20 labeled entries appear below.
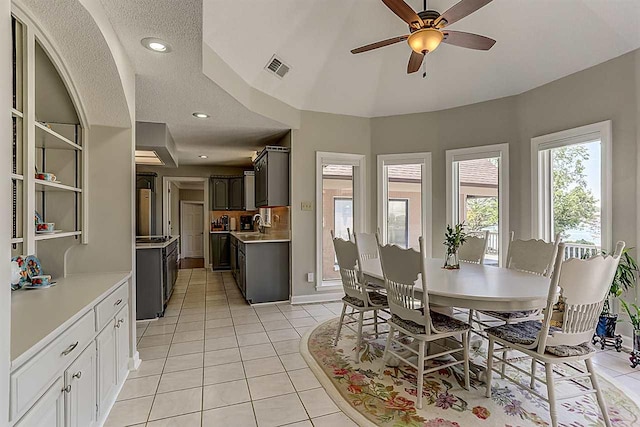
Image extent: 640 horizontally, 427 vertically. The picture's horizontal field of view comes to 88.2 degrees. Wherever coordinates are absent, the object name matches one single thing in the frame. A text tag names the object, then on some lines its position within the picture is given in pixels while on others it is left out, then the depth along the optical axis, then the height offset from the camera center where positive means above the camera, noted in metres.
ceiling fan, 2.32 +1.42
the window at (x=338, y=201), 4.93 +0.20
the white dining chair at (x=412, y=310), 2.18 -0.68
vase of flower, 2.91 -0.28
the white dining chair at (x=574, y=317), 1.81 -0.60
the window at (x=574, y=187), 3.29 +0.29
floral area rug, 2.03 -1.27
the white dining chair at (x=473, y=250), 3.44 -0.39
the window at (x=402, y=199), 4.93 +0.23
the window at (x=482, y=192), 4.29 +0.30
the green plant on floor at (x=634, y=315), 2.87 -0.90
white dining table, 2.04 -0.50
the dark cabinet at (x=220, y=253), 7.71 -0.90
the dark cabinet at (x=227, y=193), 7.80 +0.50
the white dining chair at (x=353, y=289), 2.91 -0.68
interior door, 10.54 -0.54
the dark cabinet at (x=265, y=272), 4.67 -0.82
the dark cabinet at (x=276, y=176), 4.78 +0.56
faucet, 6.94 -0.14
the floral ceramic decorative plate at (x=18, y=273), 2.05 -0.37
